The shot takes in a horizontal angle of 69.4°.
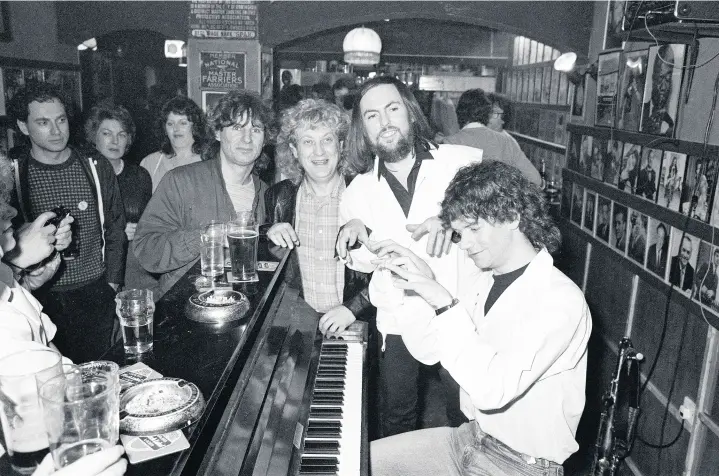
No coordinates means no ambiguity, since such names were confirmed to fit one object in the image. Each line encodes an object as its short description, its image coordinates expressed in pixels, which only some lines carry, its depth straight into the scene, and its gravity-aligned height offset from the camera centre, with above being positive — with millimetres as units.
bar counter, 1060 -630
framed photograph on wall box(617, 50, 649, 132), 3289 +288
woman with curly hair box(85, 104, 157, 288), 3646 -279
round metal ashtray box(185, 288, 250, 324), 1619 -583
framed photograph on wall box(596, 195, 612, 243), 3793 -610
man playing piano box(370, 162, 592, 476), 1625 -670
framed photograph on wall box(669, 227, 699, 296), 2668 -641
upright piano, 1223 -768
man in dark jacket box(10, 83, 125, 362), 2992 -547
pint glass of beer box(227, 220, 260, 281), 1895 -472
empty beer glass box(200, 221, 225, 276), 1896 -471
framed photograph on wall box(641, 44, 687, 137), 2869 +265
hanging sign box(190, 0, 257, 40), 6145 +1174
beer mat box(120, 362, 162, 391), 1233 -617
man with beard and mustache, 2543 -295
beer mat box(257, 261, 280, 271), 2170 -598
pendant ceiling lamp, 6812 +1051
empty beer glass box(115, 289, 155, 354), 1381 -525
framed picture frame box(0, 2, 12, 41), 5219 +903
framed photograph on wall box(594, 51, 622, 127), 3721 +334
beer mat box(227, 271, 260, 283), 1995 -601
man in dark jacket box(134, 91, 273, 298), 2650 -353
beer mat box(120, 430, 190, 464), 1009 -641
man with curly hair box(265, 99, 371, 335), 2633 -454
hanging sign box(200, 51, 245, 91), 6242 +600
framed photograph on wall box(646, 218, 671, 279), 2949 -637
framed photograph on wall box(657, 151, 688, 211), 2791 -241
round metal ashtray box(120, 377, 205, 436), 1080 -619
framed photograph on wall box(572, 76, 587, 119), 4430 +278
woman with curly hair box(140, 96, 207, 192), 4023 -122
